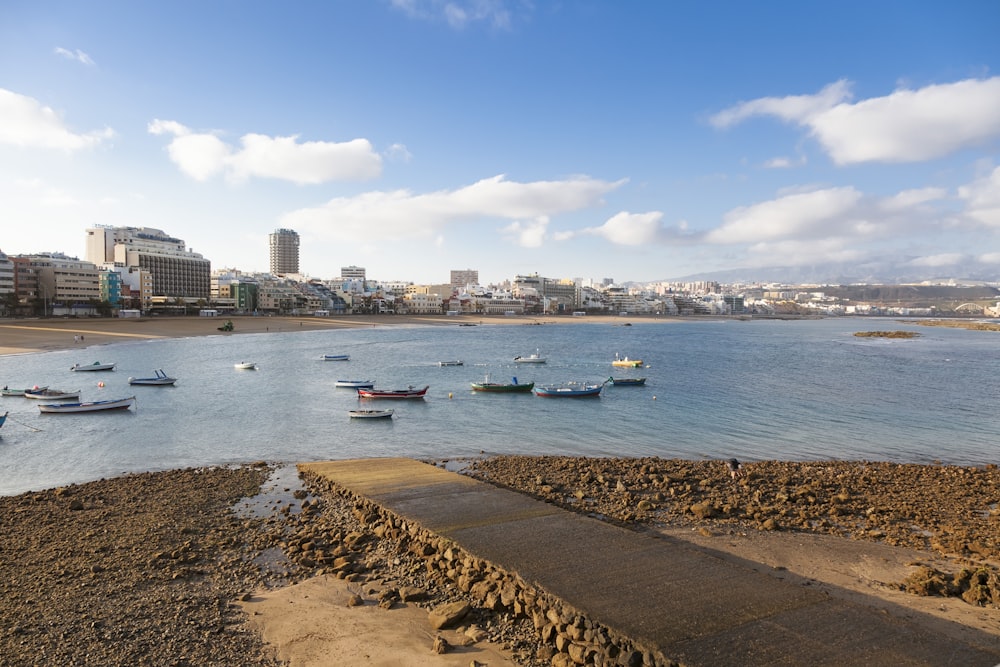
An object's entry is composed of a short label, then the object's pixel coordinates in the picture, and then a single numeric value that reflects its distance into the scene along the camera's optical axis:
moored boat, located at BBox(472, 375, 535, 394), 38.62
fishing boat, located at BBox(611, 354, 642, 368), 53.91
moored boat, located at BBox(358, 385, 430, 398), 35.38
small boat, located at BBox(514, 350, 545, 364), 56.91
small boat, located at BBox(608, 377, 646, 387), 42.34
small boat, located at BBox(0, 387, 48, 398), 34.25
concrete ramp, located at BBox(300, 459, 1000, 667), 7.74
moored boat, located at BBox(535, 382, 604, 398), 37.22
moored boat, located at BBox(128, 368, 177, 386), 39.34
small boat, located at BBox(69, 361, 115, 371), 45.66
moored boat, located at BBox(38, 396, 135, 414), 29.34
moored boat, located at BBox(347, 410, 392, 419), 29.31
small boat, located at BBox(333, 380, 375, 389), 38.87
